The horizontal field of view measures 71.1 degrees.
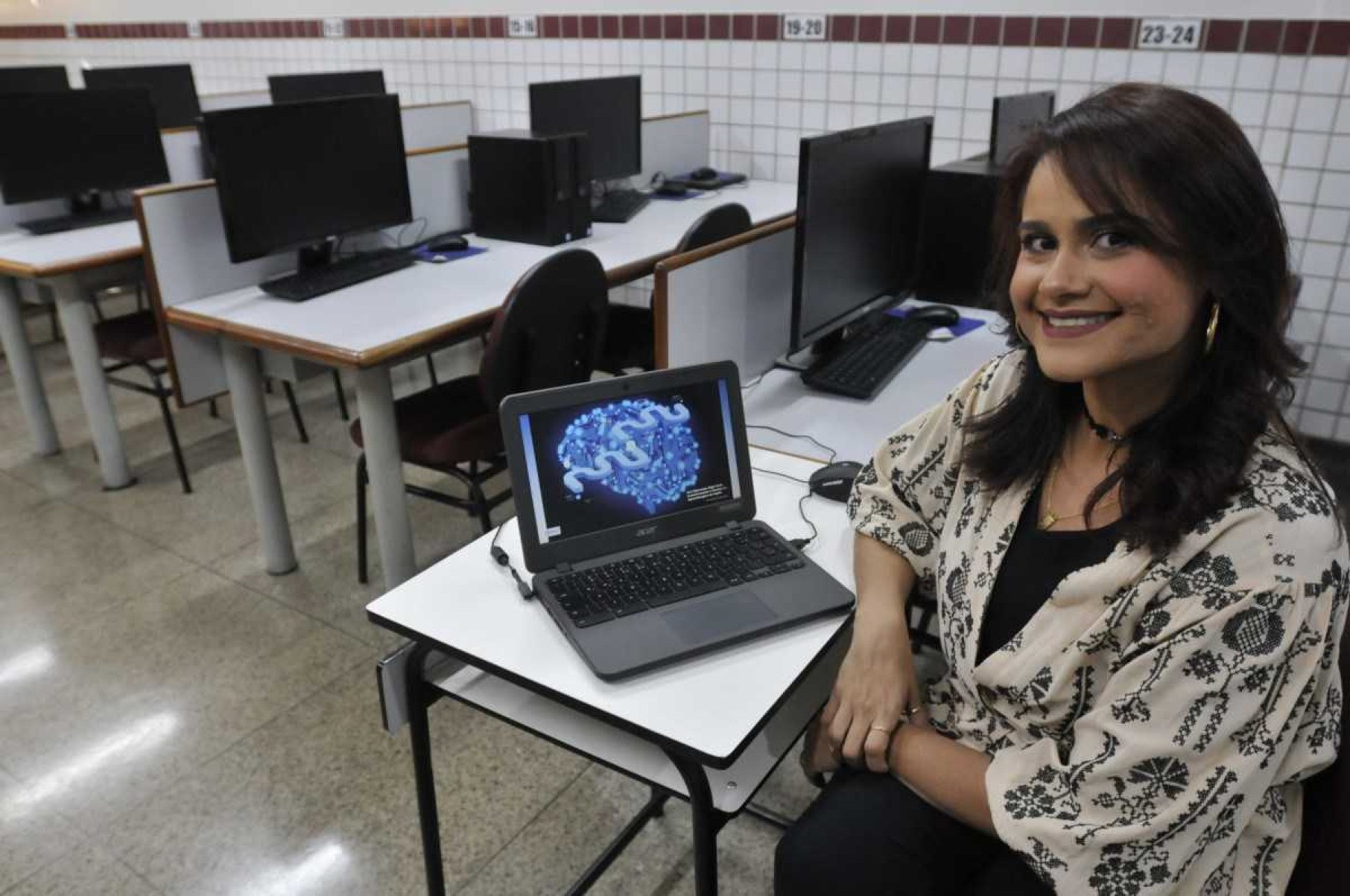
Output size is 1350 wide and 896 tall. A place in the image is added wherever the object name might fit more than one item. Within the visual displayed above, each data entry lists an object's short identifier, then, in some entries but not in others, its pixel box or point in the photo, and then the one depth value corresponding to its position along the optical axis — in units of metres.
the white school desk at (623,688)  1.01
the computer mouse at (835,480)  1.44
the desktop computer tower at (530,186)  2.94
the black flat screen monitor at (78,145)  3.12
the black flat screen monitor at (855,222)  1.70
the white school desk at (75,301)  2.76
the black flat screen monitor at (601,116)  3.44
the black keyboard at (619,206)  3.37
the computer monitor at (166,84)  4.43
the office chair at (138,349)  2.94
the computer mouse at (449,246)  2.92
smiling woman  0.84
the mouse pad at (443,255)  2.85
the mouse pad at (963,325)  2.27
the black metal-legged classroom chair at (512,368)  2.08
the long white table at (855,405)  1.71
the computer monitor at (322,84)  4.27
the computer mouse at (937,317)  2.29
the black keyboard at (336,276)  2.46
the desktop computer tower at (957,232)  2.34
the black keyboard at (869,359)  1.90
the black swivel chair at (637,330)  2.56
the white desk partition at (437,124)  4.12
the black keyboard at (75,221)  3.20
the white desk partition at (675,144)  3.89
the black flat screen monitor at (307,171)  2.35
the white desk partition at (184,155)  3.57
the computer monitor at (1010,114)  2.51
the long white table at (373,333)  2.11
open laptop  1.12
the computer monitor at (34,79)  4.25
